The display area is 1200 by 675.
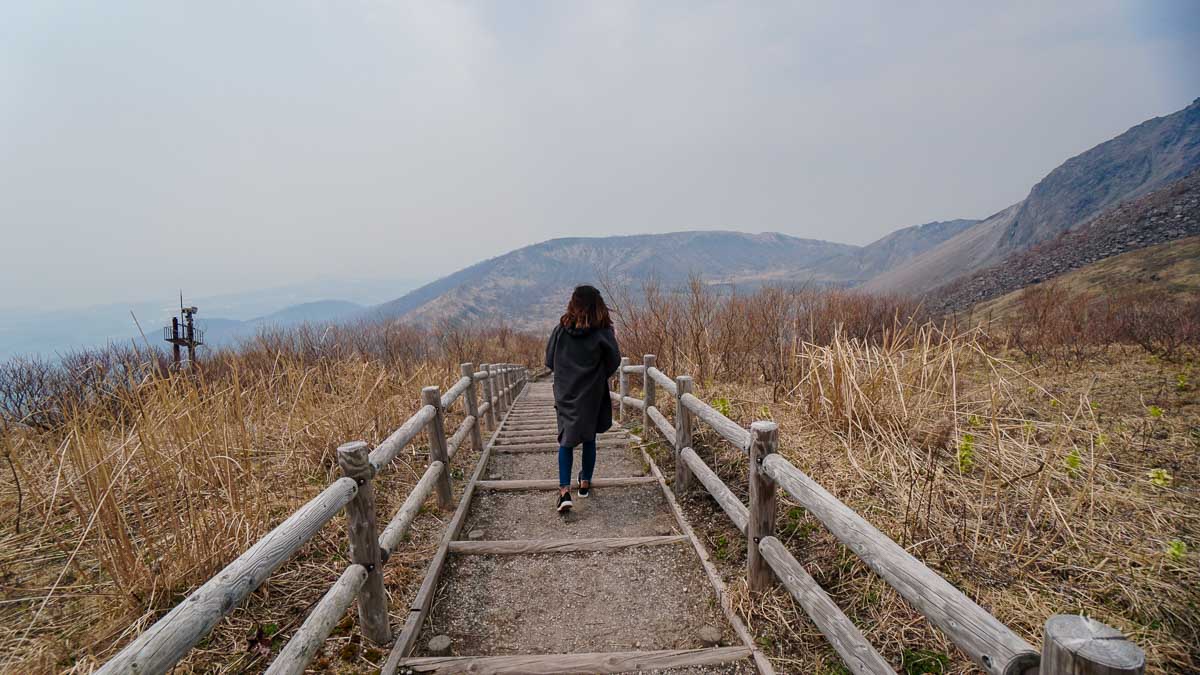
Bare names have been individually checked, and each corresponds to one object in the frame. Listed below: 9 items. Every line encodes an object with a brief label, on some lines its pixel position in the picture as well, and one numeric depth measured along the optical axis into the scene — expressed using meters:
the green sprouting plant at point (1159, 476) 2.52
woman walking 3.79
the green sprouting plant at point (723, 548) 3.16
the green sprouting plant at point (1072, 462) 2.75
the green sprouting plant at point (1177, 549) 2.12
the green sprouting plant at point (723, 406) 4.59
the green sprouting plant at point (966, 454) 3.15
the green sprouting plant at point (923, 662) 2.03
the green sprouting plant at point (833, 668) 2.14
